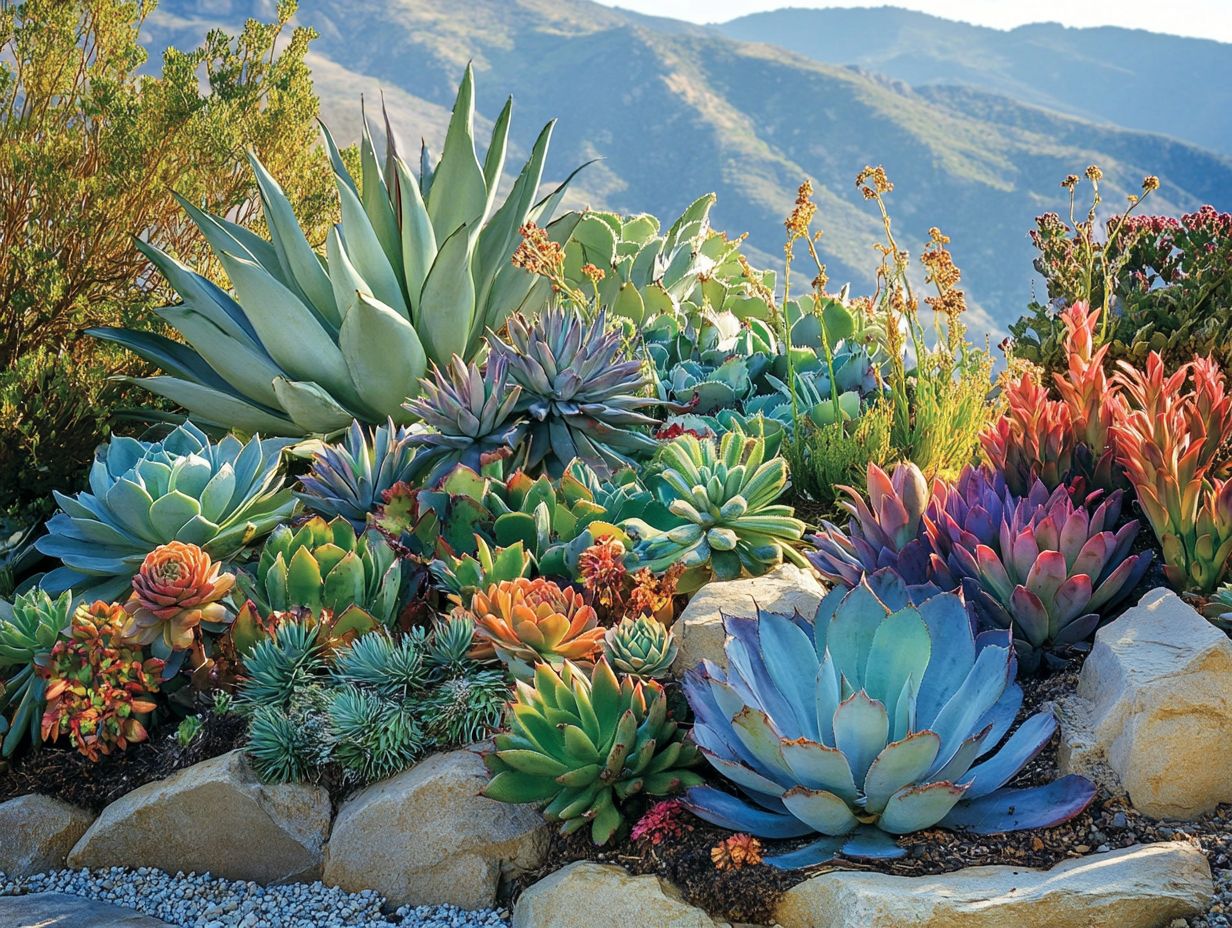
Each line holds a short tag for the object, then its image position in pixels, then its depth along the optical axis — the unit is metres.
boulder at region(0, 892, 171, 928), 2.40
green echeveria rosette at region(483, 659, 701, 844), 2.30
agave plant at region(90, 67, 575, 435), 4.01
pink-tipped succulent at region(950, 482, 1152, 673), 2.53
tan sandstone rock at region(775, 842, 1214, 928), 1.90
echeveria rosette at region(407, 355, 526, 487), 3.47
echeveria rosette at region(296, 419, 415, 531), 3.41
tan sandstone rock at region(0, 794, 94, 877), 2.82
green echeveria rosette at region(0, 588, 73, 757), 2.97
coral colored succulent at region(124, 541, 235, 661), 2.86
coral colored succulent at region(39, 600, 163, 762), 2.80
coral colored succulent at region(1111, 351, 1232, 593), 2.59
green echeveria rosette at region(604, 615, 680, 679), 2.61
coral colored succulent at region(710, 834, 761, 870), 2.15
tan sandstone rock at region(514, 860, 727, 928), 2.16
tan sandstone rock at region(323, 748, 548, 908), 2.46
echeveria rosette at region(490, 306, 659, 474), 3.54
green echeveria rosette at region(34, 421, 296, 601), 3.17
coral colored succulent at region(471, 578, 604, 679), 2.58
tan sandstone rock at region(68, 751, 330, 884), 2.65
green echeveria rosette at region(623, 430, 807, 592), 3.09
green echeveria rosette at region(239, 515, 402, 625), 2.97
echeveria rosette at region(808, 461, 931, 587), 2.79
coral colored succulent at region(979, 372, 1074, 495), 2.99
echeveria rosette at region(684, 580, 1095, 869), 2.06
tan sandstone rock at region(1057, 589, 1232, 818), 2.17
